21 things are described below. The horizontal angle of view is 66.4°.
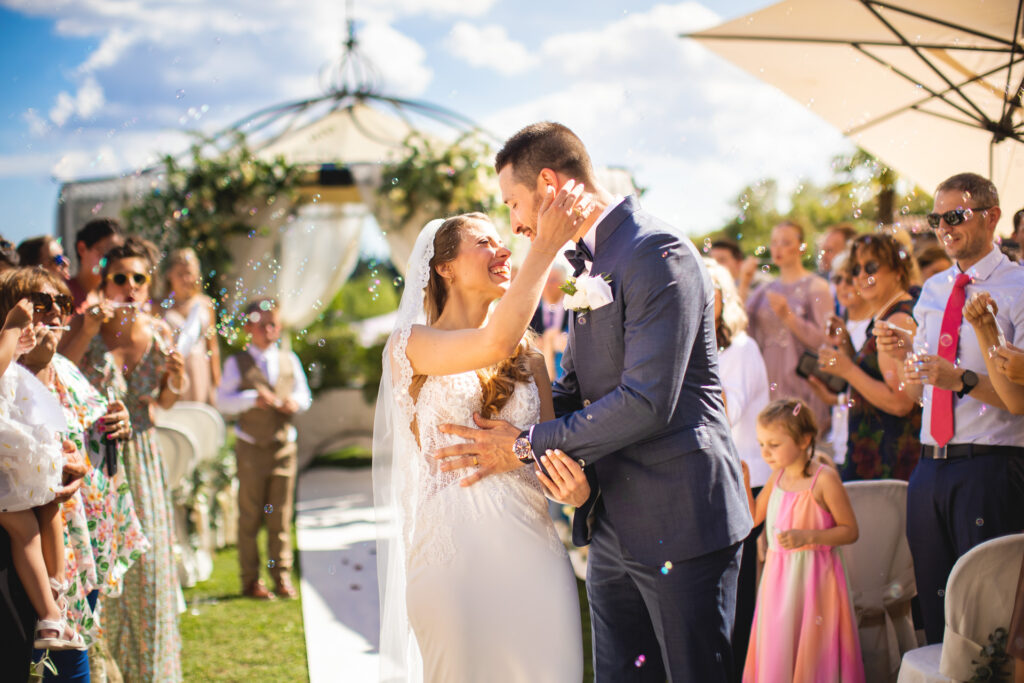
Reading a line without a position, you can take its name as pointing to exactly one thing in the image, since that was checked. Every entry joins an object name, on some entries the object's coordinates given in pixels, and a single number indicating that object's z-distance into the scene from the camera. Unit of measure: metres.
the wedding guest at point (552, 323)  6.26
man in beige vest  5.61
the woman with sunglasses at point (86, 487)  2.92
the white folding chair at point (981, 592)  2.47
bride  2.41
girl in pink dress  3.20
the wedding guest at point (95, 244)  4.09
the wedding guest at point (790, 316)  5.03
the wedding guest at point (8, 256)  3.37
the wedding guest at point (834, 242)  6.16
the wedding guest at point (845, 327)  4.07
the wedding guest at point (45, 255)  3.64
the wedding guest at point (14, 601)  2.68
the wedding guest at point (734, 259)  6.30
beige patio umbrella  3.28
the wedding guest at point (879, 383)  3.68
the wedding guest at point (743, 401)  3.84
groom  2.22
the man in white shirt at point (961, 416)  2.83
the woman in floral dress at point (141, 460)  3.66
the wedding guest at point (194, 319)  5.66
